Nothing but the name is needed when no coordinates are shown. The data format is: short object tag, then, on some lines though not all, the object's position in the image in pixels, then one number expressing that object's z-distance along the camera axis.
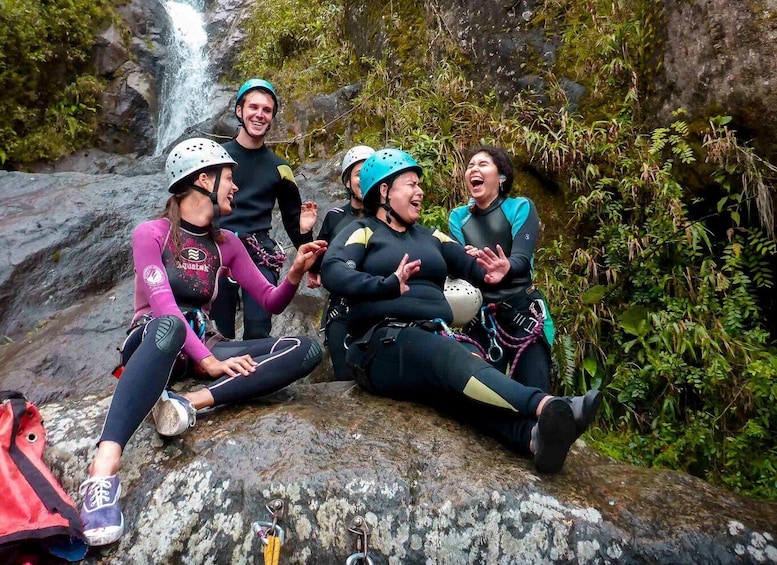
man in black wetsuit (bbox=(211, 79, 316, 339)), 4.30
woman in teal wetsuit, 4.02
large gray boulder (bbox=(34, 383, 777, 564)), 2.47
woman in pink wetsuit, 2.70
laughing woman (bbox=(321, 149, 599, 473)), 2.79
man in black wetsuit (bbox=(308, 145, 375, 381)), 4.01
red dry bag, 2.17
